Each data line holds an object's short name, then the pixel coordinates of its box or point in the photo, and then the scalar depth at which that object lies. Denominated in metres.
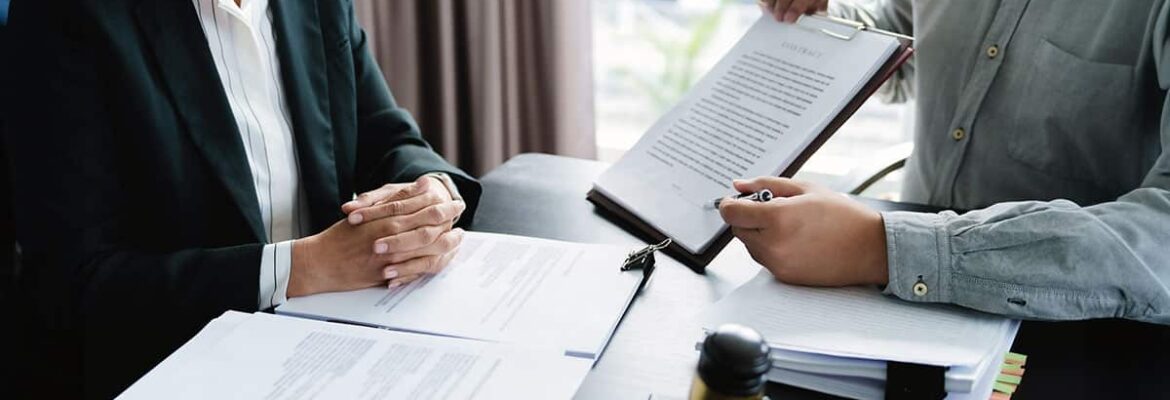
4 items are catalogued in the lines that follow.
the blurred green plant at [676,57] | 2.59
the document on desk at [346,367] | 0.74
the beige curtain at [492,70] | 2.33
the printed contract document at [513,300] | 0.87
